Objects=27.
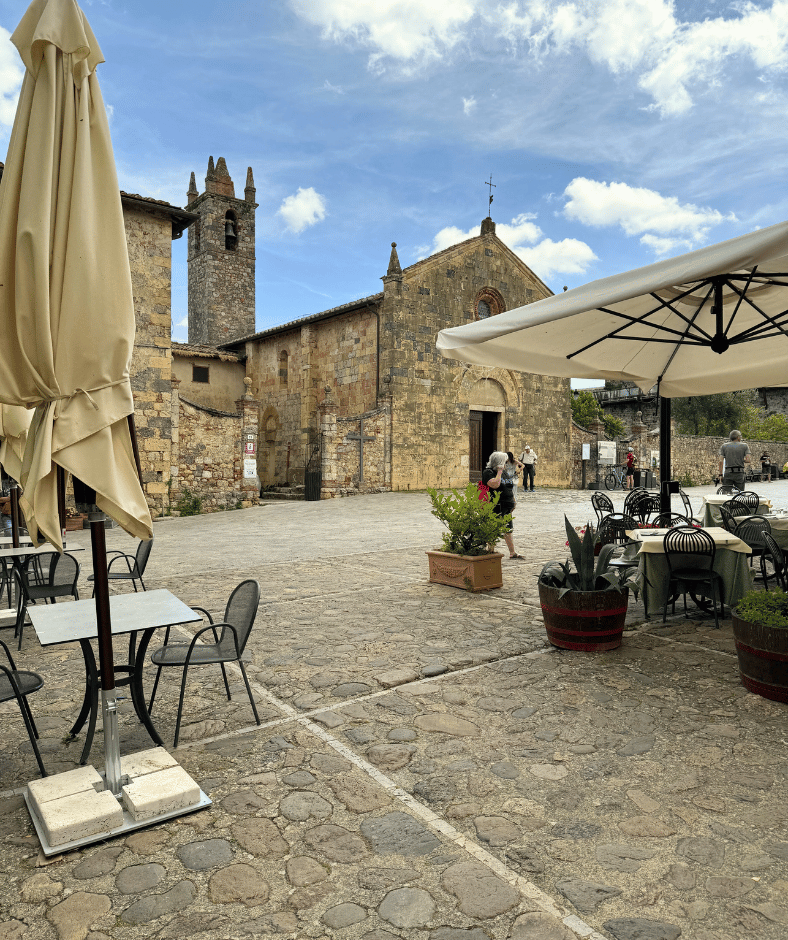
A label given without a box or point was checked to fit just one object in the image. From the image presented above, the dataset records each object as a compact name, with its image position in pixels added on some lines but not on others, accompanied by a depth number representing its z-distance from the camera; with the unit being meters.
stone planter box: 6.69
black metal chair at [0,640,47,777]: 2.94
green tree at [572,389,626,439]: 35.28
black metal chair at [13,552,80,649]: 5.15
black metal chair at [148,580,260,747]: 3.46
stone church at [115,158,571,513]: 15.38
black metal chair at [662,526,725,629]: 5.35
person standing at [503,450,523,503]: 9.62
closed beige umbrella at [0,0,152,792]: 2.49
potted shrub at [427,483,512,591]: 6.59
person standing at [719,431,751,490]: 10.44
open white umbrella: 3.63
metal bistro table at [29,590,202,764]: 3.08
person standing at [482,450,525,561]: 8.09
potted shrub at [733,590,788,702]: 3.70
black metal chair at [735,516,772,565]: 6.48
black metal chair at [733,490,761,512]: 8.05
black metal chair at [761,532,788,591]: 5.22
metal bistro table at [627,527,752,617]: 5.39
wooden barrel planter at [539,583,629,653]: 4.66
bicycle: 23.94
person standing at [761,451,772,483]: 28.46
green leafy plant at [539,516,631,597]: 4.67
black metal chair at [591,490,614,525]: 8.77
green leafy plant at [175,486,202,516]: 15.91
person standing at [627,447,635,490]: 22.50
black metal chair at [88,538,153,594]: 5.88
